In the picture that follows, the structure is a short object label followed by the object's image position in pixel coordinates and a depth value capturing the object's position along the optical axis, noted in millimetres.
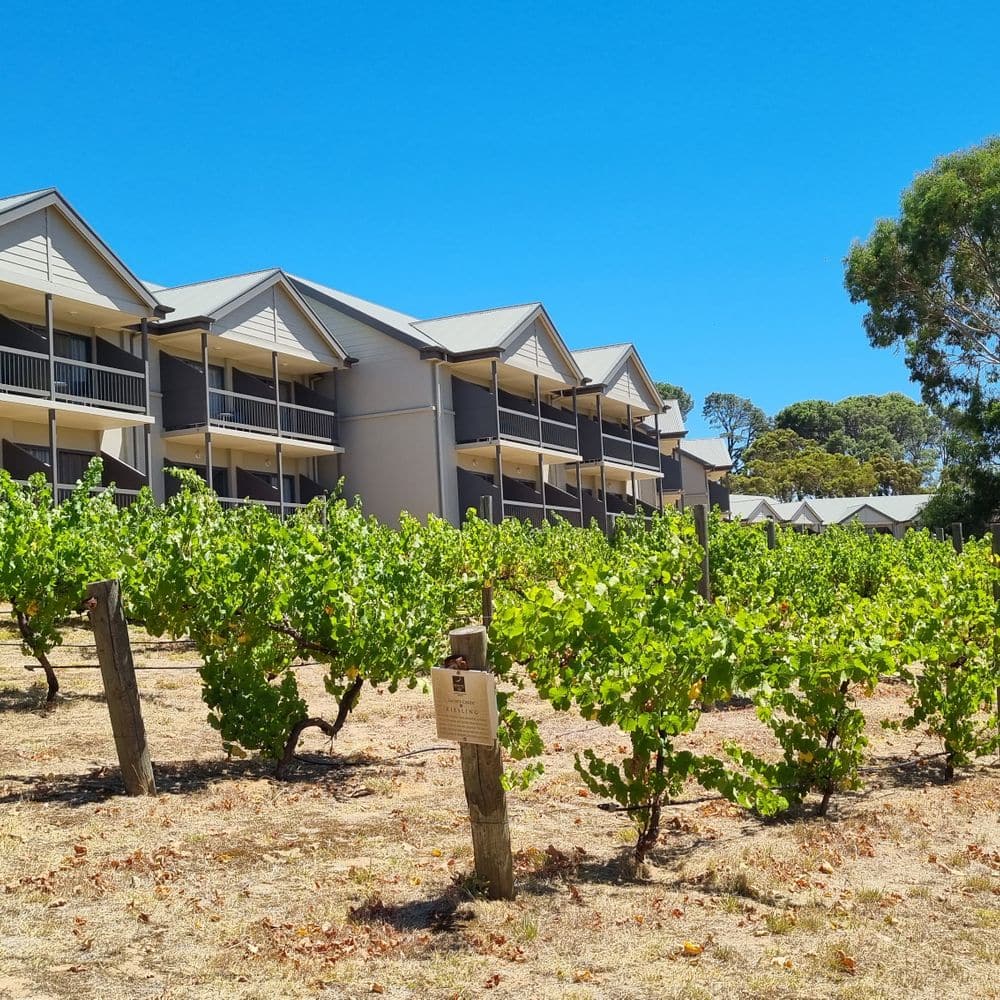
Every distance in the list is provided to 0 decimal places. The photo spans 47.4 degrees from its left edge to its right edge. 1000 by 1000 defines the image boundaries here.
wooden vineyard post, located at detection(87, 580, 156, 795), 7566
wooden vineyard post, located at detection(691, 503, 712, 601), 12836
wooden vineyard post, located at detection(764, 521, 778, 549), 17416
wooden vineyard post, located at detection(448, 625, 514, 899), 5543
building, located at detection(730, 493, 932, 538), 73750
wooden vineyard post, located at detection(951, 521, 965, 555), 23688
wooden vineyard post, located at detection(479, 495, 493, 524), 27453
